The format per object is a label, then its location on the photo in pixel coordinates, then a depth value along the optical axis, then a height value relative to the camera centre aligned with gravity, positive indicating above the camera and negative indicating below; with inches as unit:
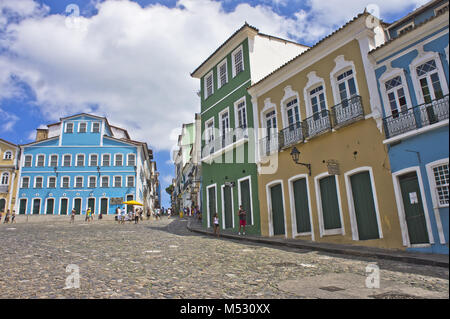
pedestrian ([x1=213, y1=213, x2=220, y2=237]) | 657.5 +14.8
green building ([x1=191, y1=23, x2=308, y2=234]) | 697.0 +235.1
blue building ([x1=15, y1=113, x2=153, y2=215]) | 1648.6 +326.2
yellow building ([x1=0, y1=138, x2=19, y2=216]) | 1646.2 +328.4
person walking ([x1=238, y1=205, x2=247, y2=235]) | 636.7 +24.7
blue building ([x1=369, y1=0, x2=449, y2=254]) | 368.8 +110.4
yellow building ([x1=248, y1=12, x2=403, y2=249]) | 448.5 +113.8
